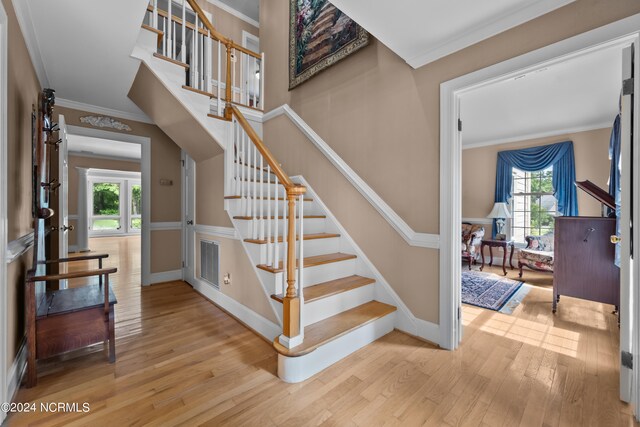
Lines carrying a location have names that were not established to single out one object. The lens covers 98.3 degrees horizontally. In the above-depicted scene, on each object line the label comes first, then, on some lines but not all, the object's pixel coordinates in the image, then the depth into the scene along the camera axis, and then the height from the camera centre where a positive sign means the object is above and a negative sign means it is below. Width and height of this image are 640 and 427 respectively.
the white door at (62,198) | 2.72 +0.13
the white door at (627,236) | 1.53 -0.14
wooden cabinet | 2.64 -0.50
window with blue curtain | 4.81 +0.81
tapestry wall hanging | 2.90 +1.99
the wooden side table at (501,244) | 4.56 -0.56
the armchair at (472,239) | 4.72 -0.49
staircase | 1.87 -0.27
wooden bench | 1.73 -0.73
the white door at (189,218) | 3.91 -0.11
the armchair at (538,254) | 4.14 -0.66
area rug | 3.21 -1.04
